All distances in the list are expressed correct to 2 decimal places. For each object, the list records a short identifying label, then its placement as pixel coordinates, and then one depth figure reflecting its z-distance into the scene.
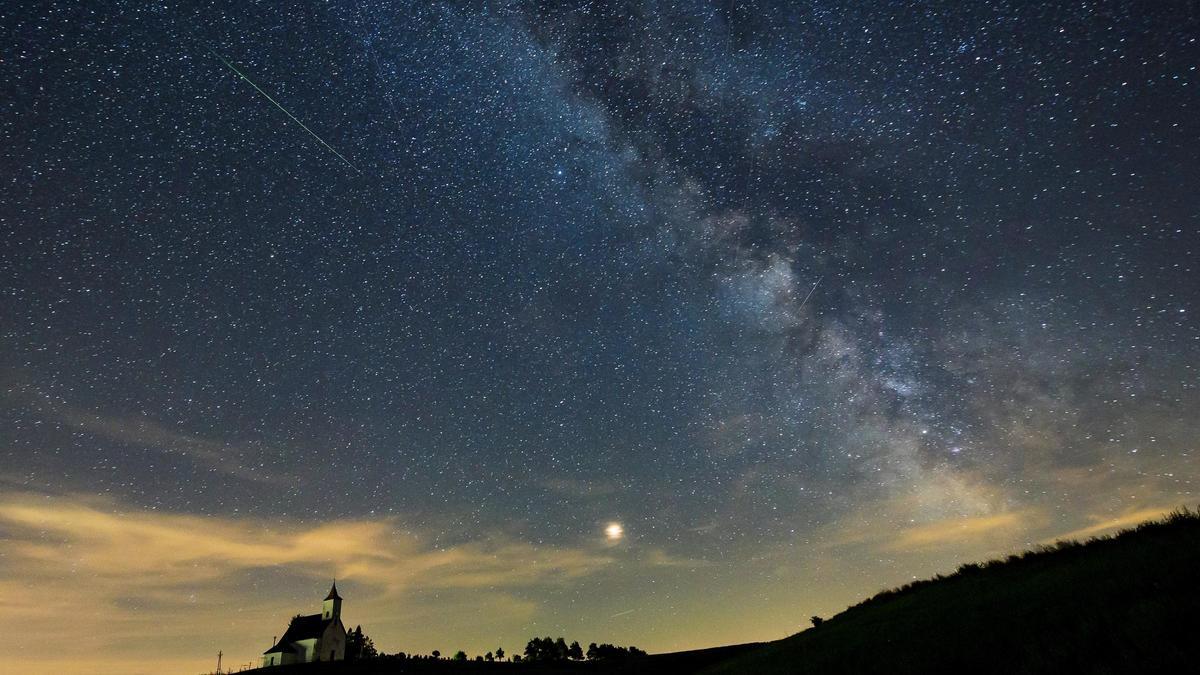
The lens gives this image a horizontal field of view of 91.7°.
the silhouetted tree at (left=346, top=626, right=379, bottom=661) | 150.05
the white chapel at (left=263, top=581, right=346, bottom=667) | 100.56
